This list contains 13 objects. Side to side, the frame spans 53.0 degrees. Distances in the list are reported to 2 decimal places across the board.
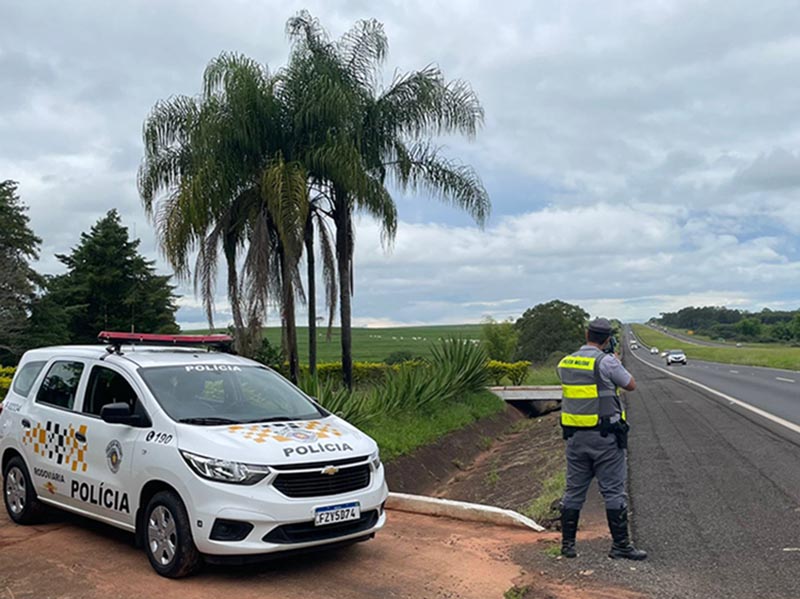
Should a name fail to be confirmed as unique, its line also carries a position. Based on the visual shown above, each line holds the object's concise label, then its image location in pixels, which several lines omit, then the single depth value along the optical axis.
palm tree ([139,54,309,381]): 15.91
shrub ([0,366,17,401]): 17.86
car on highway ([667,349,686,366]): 59.84
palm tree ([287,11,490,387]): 17.89
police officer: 6.32
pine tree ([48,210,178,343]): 41.44
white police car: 5.64
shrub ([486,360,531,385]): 24.45
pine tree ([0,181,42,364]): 38.16
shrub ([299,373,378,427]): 12.04
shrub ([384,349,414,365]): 32.92
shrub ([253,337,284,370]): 18.58
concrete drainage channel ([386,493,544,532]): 7.65
